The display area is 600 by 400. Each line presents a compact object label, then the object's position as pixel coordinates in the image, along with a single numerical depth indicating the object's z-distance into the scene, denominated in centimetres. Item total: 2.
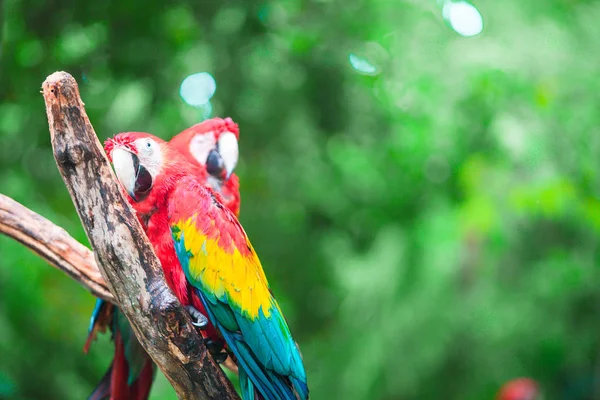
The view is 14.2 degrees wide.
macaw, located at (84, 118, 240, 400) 400
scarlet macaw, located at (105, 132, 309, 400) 374
